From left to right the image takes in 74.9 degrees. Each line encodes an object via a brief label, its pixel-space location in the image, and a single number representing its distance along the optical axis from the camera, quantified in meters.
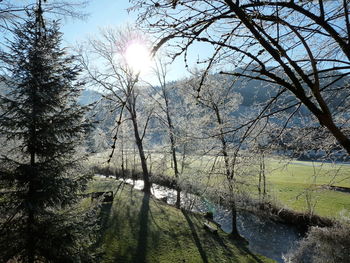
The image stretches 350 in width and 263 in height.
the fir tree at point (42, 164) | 5.37
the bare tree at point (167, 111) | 18.50
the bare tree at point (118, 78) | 17.34
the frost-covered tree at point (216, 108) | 12.81
